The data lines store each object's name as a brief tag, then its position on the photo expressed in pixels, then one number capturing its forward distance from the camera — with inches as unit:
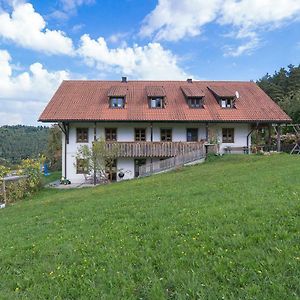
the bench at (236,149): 1090.7
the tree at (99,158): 925.2
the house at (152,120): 1048.2
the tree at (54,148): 1660.9
